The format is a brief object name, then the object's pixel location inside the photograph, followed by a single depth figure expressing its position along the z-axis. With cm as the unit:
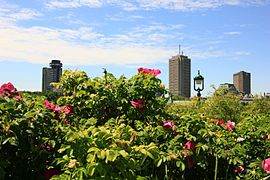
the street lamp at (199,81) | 1555
